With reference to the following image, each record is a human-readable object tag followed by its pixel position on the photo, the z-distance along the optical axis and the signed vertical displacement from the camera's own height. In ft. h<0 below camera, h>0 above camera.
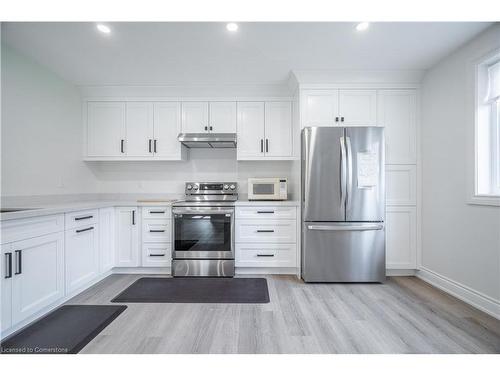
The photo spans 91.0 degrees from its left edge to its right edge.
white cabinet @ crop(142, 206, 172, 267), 10.14 -1.97
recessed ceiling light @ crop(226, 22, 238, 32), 6.70 +4.48
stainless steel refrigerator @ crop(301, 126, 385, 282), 9.00 -0.54
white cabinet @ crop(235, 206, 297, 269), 9.98 -1.95
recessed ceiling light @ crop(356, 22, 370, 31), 6.72 +4.52
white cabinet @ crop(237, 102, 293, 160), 10.94 +2.58
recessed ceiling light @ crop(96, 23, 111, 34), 6.81 +4.51
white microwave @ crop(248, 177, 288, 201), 10.55 -0.01
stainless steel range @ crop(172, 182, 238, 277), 9.88 -2.04
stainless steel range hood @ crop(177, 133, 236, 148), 10.46 +2.16
